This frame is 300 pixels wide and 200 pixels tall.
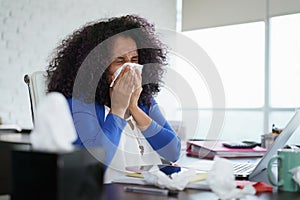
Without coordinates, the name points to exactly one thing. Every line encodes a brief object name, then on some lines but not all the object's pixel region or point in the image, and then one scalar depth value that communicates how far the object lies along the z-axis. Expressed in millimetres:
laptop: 1059
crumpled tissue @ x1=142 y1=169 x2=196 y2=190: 833
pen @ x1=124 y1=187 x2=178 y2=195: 803
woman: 1253
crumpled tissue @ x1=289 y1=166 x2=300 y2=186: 858
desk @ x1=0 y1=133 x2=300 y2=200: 772
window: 4137
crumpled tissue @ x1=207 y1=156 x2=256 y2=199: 698
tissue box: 458
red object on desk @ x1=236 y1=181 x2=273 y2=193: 873
